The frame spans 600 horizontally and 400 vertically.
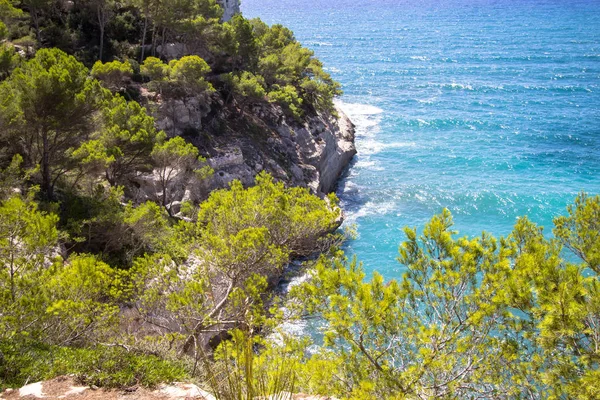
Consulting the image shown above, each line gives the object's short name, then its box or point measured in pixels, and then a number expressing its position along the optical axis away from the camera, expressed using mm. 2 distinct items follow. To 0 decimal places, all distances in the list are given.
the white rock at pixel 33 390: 8586
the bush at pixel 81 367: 9242
